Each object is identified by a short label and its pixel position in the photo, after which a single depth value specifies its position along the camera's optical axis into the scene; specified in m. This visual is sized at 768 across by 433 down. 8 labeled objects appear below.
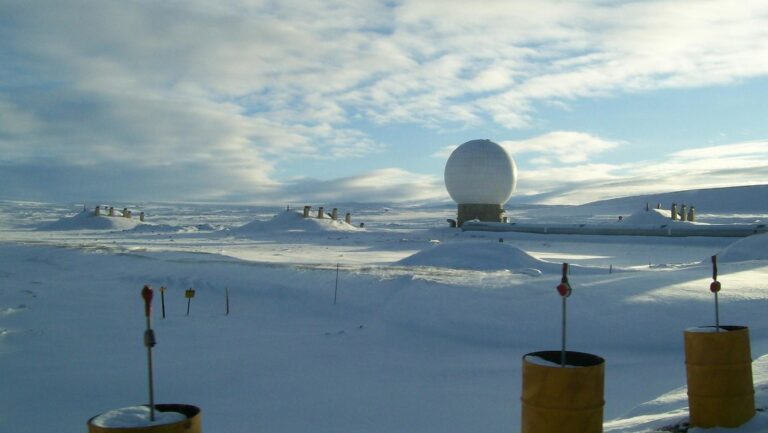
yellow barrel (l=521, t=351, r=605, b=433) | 4.02
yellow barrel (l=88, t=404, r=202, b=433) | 3.23
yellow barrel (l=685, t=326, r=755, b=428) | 5.01
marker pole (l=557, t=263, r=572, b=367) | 4.35
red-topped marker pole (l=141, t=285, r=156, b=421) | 3.49
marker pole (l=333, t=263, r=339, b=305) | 12.98
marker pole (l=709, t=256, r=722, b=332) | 5.62
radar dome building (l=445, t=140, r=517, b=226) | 47.16
